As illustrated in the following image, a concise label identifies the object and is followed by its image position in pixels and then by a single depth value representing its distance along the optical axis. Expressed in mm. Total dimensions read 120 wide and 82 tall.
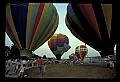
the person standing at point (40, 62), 10906
